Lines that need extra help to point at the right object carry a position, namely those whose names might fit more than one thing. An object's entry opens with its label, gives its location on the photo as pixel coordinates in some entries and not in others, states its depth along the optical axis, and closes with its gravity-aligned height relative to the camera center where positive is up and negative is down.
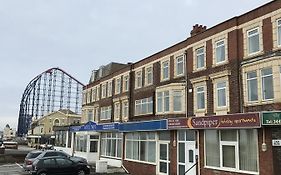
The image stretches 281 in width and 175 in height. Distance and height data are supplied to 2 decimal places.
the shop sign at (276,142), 11.24 -1.27
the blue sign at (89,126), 26.08 -1.39
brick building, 12.23 +0.65
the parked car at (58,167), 16.55 -3.66
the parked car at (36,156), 18.85 -3.47
